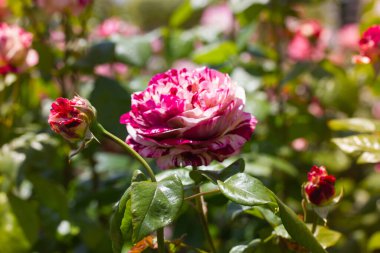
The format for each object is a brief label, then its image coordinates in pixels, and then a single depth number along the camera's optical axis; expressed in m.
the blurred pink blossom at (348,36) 1.72
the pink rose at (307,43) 1.39
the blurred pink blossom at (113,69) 1.49
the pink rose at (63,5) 1.14
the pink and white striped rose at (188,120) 0.74
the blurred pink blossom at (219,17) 1.88
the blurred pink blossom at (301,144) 1.50
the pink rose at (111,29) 1.55
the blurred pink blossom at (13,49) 1.07
